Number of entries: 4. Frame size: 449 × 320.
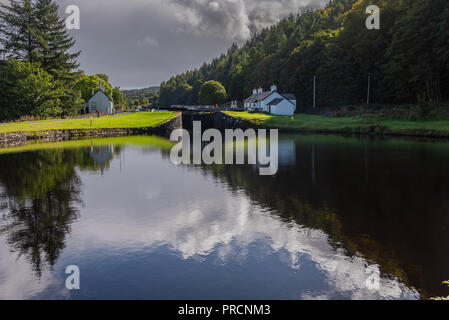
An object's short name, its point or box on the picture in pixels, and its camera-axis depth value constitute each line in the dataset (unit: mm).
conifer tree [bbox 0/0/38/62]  71438
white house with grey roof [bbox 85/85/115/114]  99812
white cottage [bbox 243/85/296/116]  96312
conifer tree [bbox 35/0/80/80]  74812
